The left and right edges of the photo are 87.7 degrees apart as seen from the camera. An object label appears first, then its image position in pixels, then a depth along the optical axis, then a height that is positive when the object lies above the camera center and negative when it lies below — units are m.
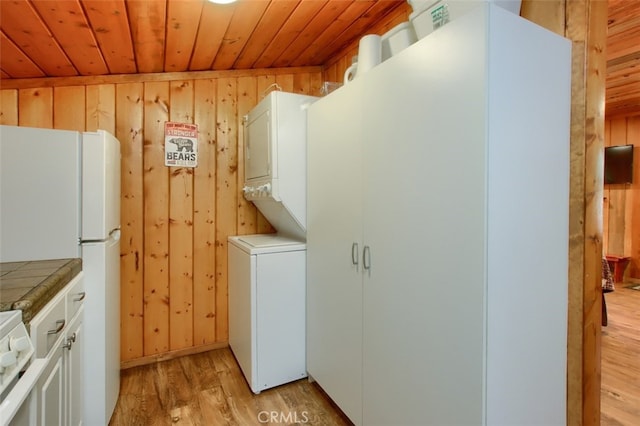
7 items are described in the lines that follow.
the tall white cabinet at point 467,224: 1.05 -0.05
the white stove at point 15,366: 0.74 -0.39
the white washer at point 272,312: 2.08 -0.66
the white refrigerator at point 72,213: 1.46 -0.02
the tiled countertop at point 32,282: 0.98 -0.26
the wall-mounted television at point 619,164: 4.91 +0.71
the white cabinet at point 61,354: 1.05 -0.56
